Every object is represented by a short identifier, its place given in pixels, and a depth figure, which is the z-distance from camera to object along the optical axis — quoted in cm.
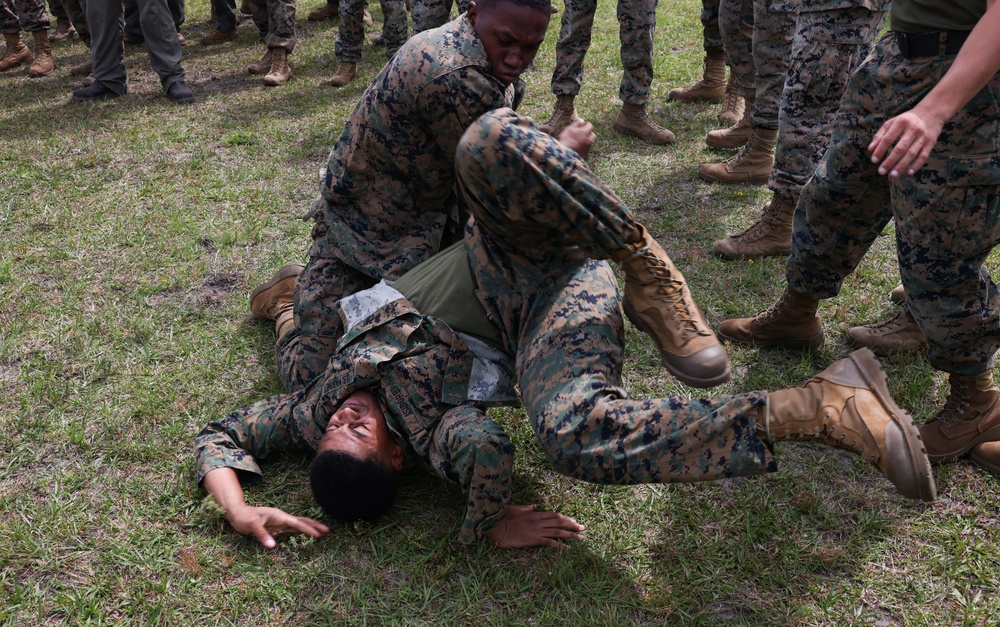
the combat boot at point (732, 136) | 555
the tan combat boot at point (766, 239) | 418
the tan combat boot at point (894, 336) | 335
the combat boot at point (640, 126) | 579
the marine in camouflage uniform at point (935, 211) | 241
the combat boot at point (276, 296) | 376
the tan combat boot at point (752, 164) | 500
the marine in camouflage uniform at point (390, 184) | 290
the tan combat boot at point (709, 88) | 655
